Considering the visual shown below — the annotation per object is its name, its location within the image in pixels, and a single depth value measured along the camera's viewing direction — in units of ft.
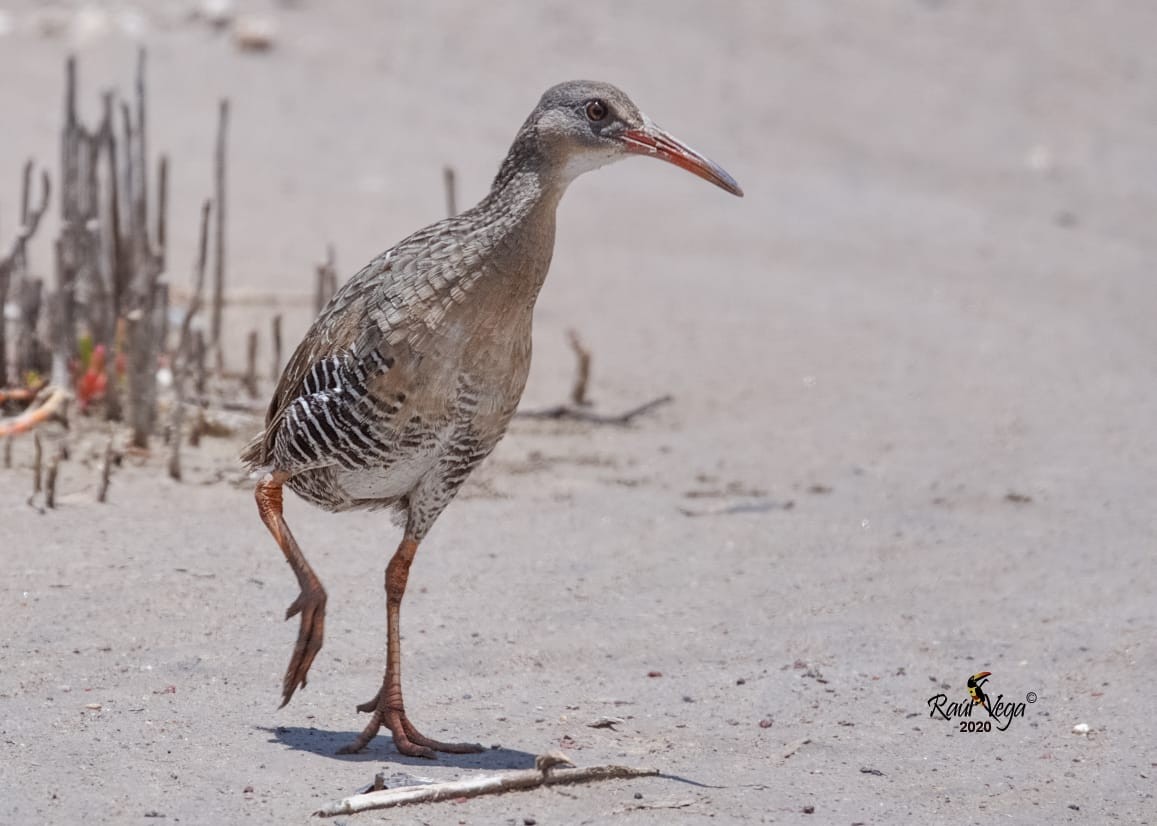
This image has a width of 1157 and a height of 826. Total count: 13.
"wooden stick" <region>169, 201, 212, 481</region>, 48.60
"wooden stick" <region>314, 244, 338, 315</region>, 54.60
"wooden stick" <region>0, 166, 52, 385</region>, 51.57
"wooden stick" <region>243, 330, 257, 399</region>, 54.75
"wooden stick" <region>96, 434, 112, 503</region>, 45.39
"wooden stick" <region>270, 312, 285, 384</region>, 54.80
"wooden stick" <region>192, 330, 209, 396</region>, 54.19
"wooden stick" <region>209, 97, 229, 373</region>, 57.36
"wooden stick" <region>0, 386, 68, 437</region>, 50.42
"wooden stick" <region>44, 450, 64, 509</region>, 43.91
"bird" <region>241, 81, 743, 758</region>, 32.96
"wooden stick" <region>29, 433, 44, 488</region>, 44.80
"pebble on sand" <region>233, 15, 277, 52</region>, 92.99
